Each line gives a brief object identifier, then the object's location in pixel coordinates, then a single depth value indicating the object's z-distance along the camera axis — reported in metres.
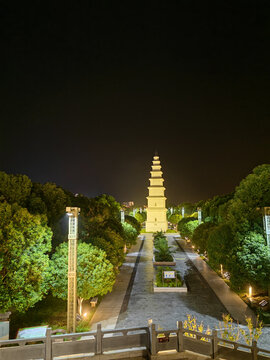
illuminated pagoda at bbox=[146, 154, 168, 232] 58.12
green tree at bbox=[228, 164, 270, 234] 15.16
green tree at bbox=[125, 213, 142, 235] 44.02
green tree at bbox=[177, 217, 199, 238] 38.69
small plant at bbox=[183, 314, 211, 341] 10.08
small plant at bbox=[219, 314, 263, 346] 9.91
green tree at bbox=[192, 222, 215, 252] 25.96
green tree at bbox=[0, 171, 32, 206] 14.75
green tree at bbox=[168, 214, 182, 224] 67.88
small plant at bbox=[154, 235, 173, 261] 26.63
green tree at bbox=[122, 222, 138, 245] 34.06
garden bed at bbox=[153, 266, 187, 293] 18.89
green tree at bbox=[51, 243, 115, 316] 13.37
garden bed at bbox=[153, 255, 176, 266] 25.62
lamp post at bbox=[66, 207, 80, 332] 11.21
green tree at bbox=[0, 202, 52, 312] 11.59
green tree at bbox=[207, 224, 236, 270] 15.91
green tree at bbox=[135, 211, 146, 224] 68.51
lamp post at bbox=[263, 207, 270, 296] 13.73
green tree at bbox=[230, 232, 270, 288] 13.71
